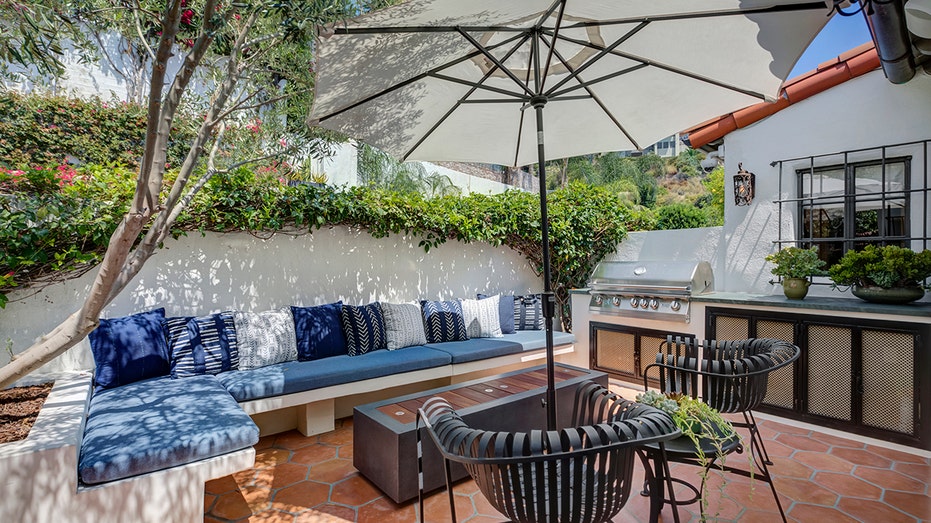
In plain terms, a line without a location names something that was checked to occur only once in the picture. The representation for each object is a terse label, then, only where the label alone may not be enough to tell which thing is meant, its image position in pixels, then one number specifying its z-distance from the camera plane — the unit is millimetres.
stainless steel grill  4641
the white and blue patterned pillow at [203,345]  3414
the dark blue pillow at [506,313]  5422
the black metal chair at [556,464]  1359
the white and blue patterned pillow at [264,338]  3717
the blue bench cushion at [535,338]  4953
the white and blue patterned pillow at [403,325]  4512
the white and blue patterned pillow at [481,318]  5109
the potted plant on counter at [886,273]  3523
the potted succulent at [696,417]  1958
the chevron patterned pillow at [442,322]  4863
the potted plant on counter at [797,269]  4086
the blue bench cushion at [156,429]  2088
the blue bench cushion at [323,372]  3273
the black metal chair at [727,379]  2123
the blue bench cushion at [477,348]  4406
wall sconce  4836
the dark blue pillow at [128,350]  3127
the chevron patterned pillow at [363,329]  4273
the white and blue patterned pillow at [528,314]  5586
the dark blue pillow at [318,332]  4031
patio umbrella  1958
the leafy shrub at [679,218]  8088
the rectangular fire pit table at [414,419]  2648
